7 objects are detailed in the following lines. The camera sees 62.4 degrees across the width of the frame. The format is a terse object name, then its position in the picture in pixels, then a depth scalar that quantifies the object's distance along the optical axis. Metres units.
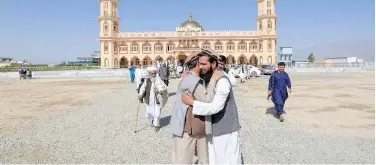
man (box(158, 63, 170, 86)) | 12.15
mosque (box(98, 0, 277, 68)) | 53.66
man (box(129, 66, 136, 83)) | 19.39
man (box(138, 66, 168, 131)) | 5.95
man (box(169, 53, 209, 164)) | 2.61
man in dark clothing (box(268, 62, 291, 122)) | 6.72
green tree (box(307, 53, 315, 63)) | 83.77
